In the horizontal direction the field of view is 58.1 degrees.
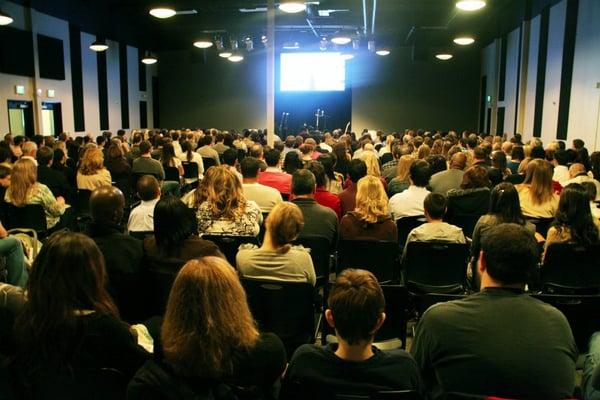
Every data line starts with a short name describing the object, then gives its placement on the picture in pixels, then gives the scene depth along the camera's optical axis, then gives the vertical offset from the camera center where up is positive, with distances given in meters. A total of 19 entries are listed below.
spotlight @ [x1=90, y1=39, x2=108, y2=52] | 12.22 +1.98
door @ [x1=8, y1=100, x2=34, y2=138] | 11.88 +0.36
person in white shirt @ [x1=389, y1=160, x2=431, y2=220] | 5.24 -0.57
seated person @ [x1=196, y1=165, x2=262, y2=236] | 4.32 -0.61
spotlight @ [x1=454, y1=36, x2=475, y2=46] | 12.27 +2.24
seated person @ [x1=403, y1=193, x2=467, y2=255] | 4.00 -0.68
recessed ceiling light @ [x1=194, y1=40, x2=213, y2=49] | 13.03 +2.22
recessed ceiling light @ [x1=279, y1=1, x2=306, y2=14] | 8.49 +2.08
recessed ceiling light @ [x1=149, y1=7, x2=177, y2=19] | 8.75 +2.02
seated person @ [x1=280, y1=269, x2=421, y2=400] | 1.86 -0.79
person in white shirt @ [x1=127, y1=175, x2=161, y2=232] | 4.60 -0.63
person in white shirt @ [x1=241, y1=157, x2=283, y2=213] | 5.33 -0.54
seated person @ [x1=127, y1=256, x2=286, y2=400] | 1.76 -0.70
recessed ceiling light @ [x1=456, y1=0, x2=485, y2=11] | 8.06 +2.03
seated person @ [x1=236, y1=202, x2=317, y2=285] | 3.24 -0.72
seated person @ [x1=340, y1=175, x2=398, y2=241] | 4.36 -0.67
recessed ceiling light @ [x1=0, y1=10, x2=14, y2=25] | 8.76 +1.86
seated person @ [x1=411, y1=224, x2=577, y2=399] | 1.95 -0.74
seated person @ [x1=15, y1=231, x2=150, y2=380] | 1.97 -0.70
